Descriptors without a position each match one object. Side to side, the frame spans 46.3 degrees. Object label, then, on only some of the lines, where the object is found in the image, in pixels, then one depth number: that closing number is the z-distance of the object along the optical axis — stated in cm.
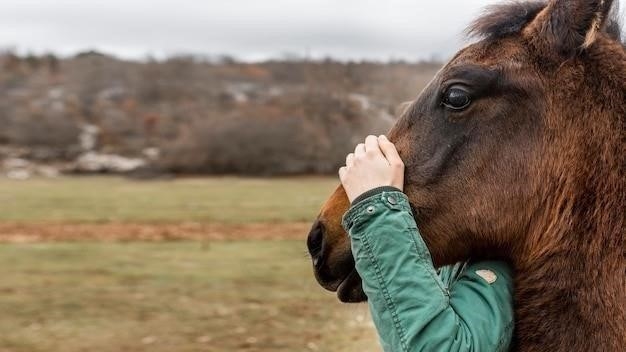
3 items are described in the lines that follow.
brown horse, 223
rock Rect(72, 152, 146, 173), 6769
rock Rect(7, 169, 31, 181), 6060
